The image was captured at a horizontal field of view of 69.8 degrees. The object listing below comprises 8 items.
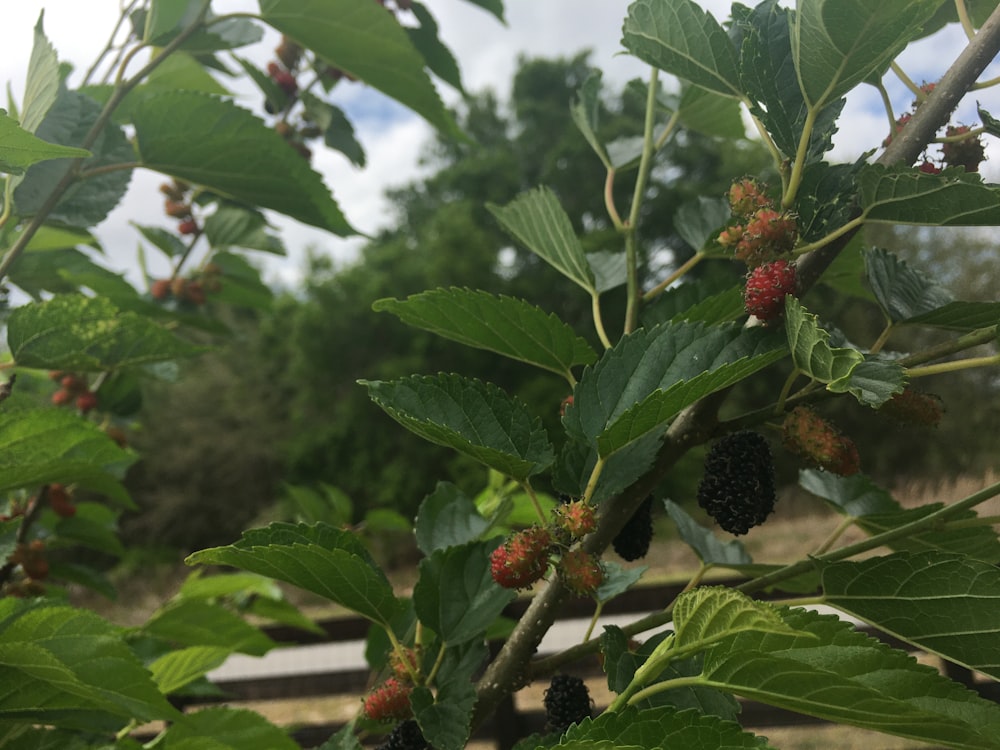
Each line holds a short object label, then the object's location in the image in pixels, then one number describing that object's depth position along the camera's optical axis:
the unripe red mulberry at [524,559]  0.26
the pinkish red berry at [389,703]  0.31
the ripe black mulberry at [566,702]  0.30
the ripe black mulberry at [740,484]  0.27
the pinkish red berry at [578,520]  0.26
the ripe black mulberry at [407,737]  0.30
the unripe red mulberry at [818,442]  0.26
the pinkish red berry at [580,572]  0.26
